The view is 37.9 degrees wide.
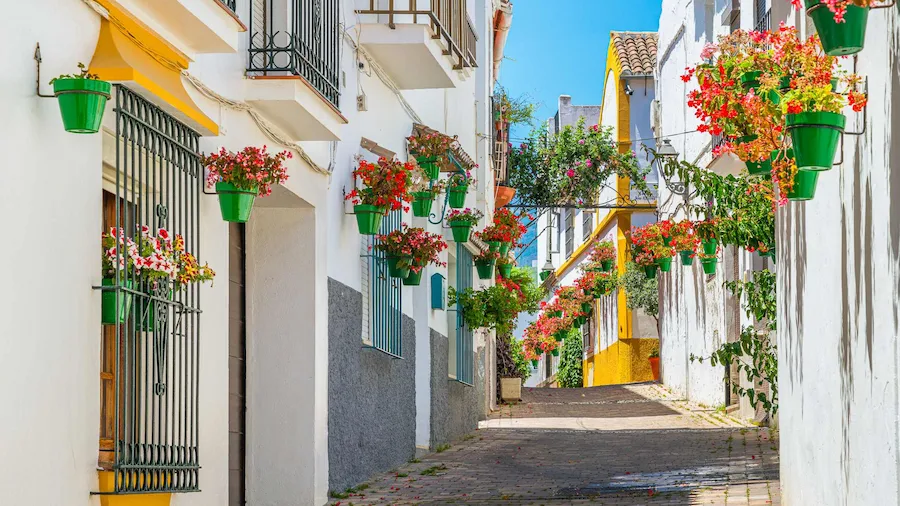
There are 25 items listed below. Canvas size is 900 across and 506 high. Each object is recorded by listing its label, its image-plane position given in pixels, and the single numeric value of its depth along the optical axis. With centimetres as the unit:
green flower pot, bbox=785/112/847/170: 611
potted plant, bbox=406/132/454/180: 1460
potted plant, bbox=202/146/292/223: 811
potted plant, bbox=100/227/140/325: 640
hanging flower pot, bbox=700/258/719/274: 1870
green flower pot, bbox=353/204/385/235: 1183
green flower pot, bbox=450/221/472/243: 1691
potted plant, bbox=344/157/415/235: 1178
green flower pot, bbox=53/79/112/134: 571
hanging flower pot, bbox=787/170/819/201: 696
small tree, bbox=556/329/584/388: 4194
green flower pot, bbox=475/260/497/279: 1972
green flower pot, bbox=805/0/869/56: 538
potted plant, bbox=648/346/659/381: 3155
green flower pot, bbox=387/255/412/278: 1314
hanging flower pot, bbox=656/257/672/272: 2127
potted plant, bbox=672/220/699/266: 1864
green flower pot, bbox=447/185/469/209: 1652
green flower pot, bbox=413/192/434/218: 1408
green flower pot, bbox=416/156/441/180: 1465
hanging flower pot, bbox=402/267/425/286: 1365
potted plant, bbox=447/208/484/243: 1692
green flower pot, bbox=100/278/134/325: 641
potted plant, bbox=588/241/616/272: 3378
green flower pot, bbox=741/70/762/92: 714
